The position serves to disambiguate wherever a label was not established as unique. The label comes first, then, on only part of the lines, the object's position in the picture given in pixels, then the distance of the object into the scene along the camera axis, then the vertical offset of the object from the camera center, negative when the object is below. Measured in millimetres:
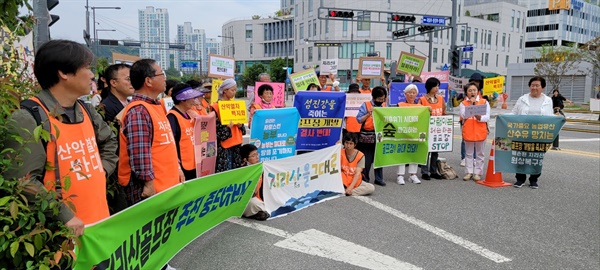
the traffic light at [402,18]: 24812 +4627
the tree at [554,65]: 41516 +3635
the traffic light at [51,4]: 7472 +1560
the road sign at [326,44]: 32812 +4129
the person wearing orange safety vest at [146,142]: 3258 -355
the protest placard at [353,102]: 8141 -82
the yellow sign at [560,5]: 79000 +17572
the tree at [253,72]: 74188 +4241
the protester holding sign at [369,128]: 7434 -512
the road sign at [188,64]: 50019 +3727
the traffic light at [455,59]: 20359 +1897
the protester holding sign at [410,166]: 7713 -1213
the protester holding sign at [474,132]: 7828 -579
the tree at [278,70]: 76688 +4768
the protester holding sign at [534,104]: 7484 -60
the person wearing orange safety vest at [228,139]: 5934 -592
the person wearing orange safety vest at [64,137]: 2121 -232
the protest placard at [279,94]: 10211 +75
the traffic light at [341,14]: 24344 +4761
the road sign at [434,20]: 23797 +4375
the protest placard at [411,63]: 11189 +924
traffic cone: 7695 -1376
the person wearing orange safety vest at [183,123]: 4273 -272
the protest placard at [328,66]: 14218 +1061
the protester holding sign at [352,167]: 6887 -1098
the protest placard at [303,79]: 9520 +410
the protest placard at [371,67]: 10867 +812
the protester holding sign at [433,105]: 7824 -106
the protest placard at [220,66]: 8781 +613
